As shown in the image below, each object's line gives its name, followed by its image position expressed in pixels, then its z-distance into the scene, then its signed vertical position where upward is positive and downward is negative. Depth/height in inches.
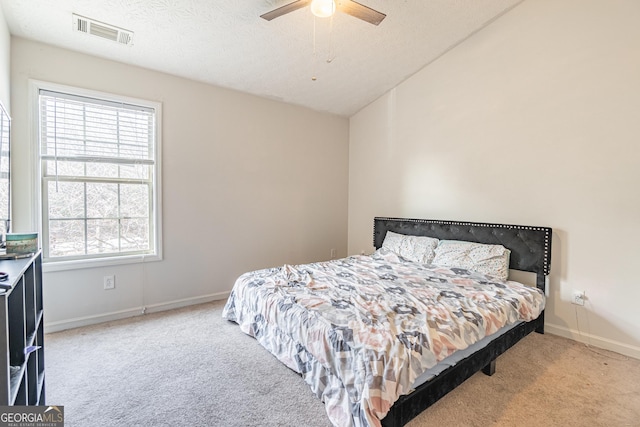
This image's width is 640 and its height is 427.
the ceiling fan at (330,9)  76.7 +53.9
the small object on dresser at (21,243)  55.9 -8.9
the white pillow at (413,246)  132.5 -19.5
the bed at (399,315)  58.2 -28.6
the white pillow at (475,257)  112.5 -20.5
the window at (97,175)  106.0 +9.7
